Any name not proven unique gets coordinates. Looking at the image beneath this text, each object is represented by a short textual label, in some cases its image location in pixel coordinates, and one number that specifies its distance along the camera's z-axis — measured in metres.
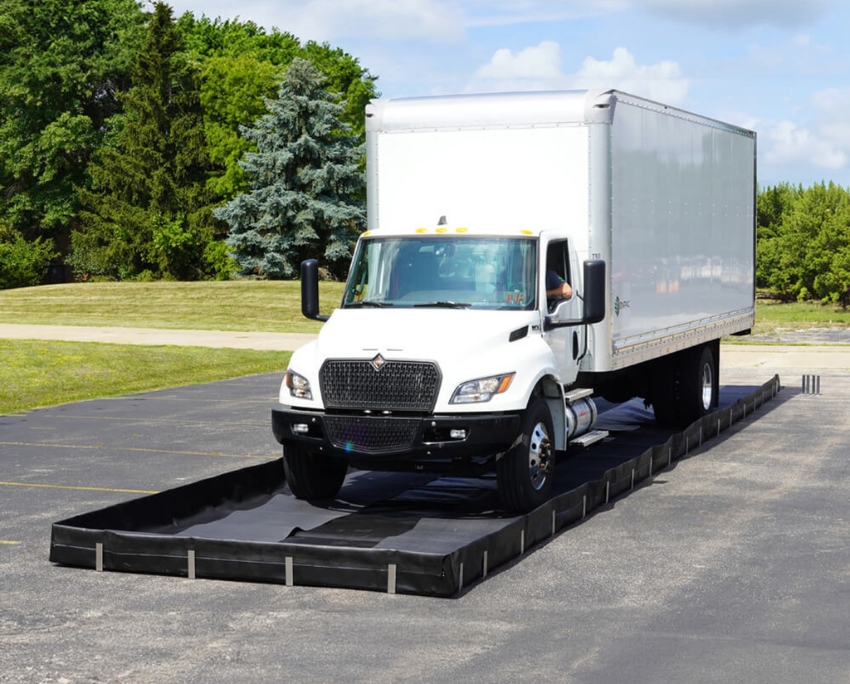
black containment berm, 8.19
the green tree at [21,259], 62.62
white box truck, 9.90
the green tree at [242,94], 66.50
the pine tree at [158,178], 65.44
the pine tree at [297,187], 59.25
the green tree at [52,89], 68.62
